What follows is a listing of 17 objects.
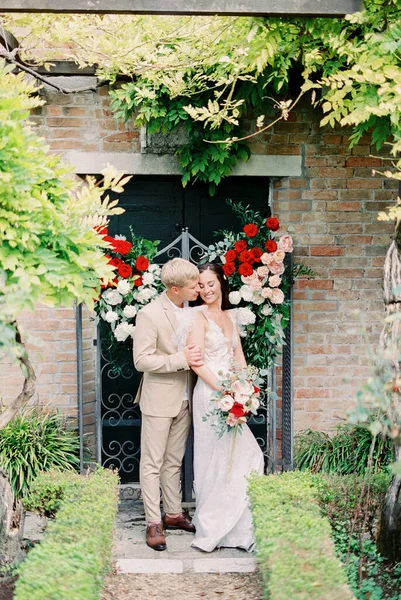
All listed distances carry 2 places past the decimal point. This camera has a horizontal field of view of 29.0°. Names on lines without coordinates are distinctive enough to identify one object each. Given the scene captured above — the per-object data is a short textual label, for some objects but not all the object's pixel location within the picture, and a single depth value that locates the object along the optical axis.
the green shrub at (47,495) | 4.80
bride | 5.22
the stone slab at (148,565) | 4.82
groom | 5.14
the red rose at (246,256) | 5.74
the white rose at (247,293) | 5.75
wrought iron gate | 6.11
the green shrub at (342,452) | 5.98
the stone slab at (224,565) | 4.87
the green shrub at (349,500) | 4.77
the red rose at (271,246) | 5.78
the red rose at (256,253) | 5.77
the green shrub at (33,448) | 5.77
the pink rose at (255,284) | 5.71
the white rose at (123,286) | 5.66
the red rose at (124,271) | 5.66
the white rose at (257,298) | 5.77
